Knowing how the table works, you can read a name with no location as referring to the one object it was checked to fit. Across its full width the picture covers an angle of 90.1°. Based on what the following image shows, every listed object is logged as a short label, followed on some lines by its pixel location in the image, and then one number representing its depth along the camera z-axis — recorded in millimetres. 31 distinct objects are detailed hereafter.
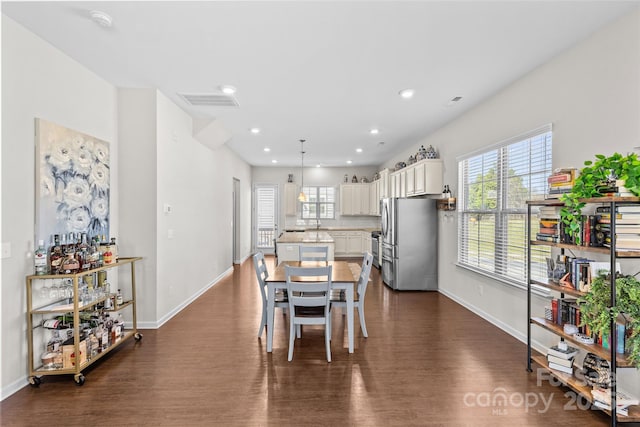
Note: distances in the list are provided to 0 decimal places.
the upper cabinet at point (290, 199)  9734
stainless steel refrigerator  5582
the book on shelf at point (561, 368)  2471
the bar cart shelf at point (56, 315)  2562
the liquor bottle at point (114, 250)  3234
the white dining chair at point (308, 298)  2922
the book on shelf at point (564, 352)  2480
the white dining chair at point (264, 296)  3322
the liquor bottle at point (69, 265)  2682
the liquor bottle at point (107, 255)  3146
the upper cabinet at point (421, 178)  5406
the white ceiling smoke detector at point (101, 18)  2278
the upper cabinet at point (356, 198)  9602
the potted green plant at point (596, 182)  1944
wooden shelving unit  2012
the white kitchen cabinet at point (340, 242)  9219
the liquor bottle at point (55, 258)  2656
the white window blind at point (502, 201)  3273
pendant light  6803
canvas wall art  2682
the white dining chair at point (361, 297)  3387
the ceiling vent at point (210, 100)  3881
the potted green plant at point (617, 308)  1960
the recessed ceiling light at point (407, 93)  3678
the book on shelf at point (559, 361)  2477
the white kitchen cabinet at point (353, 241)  9273
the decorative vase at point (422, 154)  5625
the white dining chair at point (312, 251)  4480
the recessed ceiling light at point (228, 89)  3615
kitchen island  5656
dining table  3114
